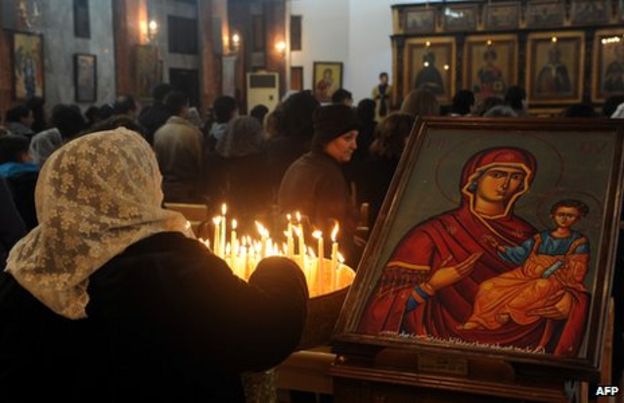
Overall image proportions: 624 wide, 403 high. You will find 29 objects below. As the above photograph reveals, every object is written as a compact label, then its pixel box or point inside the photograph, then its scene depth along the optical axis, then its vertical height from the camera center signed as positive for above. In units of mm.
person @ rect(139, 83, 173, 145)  7094 -202
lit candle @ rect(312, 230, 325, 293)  2516 -581
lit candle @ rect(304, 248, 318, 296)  2519 -596
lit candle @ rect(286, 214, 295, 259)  2717 -526
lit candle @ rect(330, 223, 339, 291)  2496 -560
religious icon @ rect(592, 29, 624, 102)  15547 +541
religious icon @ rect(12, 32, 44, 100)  12047 +486
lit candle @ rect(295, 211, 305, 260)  2645 -502
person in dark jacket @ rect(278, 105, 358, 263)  3643 -398
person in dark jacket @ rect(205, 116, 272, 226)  5816 -564
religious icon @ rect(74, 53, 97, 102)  13719 +328
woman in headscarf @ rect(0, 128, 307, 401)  1717 -458
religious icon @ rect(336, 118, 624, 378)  1988 -427
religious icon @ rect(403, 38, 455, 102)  16641 +568
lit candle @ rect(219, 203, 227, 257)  2754 -481
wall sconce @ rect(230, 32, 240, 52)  19984 +1315
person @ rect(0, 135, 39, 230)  4594 -458
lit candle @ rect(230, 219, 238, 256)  2768 -528
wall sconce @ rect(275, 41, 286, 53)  20219 +1212
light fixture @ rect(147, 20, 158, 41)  16156 +1367
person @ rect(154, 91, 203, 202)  6301 -521
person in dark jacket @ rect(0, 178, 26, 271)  3672 -603
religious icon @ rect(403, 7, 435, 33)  16688 +1570
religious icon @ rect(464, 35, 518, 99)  16297 +625
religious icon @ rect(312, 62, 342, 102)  19516 +386
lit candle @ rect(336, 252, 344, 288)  2512 -584
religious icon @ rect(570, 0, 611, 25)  15578 +1591
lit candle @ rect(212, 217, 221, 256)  2717 -493
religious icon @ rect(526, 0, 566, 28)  15859 +1601
